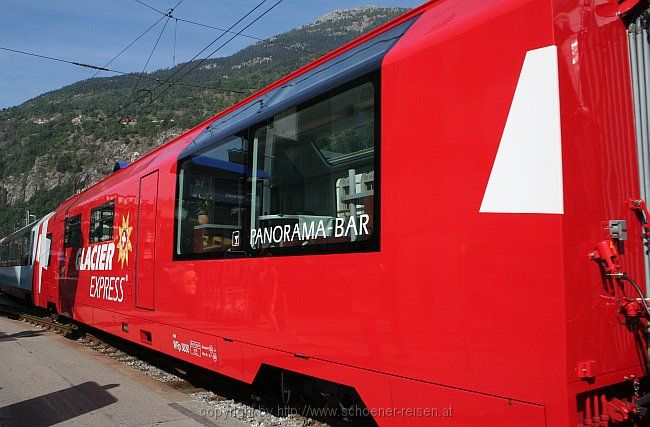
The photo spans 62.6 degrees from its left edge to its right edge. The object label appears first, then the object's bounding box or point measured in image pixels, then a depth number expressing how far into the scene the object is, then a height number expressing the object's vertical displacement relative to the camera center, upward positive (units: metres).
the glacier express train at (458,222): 2.42 +0.25
